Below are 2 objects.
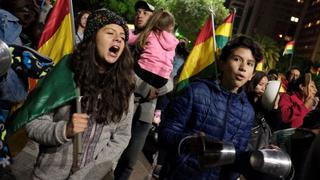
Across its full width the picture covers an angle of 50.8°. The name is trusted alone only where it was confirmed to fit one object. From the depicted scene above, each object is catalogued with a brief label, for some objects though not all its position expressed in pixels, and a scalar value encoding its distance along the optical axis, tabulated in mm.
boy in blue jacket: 2427
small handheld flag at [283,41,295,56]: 16256
